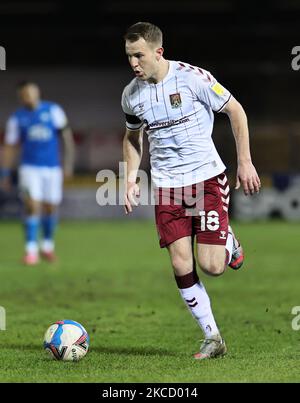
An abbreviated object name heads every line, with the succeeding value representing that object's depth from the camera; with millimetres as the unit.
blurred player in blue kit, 28484
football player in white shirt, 13883
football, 13695
